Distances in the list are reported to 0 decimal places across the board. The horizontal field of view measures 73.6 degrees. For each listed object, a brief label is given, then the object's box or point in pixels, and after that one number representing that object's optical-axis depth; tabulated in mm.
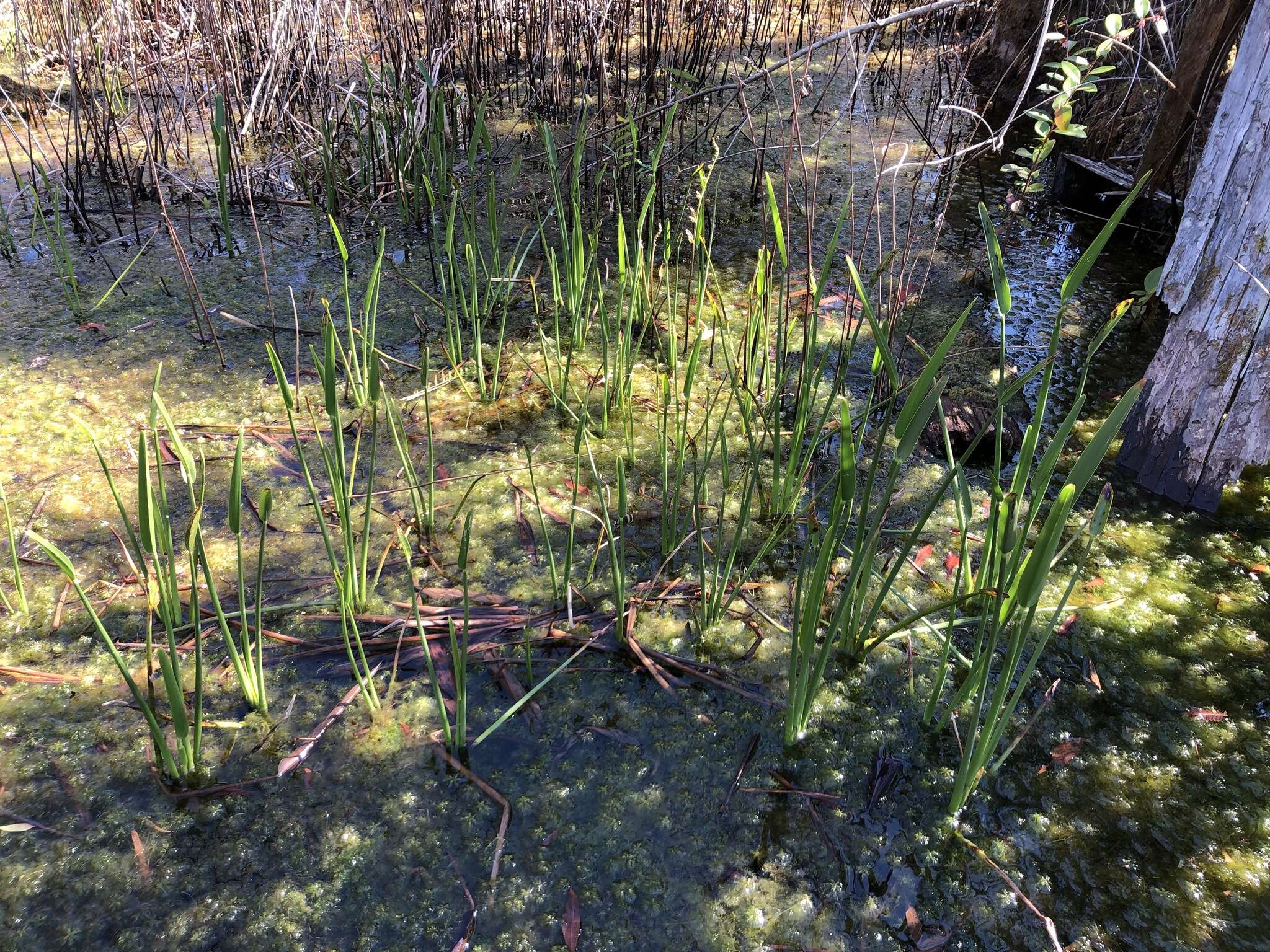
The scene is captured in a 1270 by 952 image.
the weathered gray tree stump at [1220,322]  1682
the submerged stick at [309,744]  1306
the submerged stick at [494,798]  1204
